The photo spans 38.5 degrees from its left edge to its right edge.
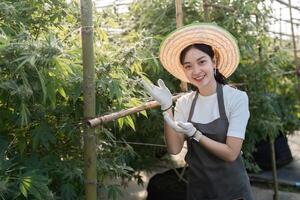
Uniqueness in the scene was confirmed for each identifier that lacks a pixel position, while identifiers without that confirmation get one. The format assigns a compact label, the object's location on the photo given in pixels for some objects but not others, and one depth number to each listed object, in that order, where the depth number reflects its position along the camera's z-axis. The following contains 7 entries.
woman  1.77
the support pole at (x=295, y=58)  4.84
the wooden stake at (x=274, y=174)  4.31
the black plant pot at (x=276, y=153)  5.38
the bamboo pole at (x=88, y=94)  1.78
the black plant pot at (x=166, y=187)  4.02
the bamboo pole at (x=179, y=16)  2.91
